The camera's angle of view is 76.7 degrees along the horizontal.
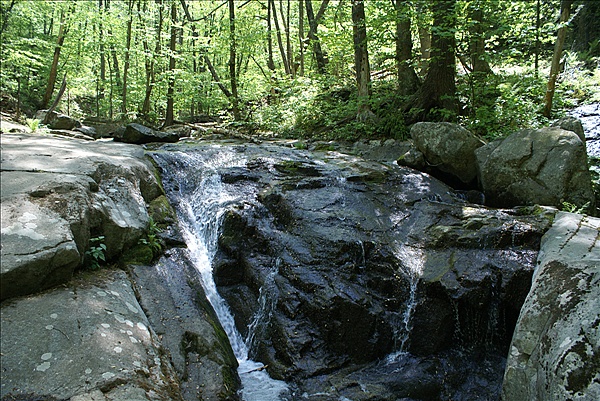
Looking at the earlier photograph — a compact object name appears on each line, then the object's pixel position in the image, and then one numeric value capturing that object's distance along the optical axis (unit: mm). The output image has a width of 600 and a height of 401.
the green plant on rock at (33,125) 8406
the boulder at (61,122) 15797
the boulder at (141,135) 11250
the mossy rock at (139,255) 4832
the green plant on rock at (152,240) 5137
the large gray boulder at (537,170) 7430
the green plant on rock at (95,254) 4234
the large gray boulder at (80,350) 2771
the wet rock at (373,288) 4949
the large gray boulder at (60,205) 3389
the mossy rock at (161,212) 5848
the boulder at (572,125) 8742
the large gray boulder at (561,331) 3267
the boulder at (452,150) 9031
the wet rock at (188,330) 3940
